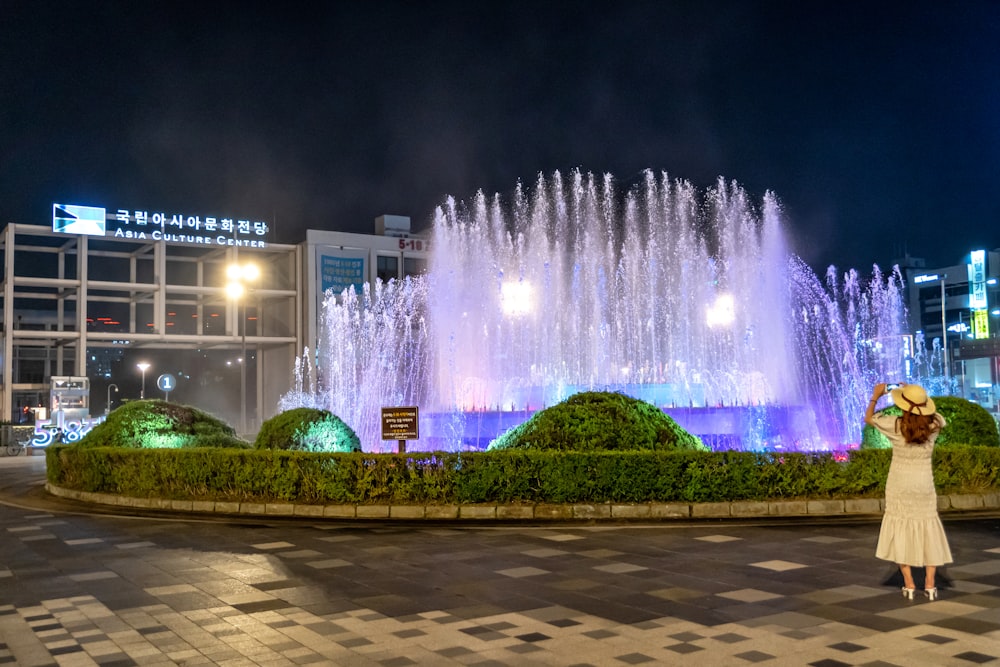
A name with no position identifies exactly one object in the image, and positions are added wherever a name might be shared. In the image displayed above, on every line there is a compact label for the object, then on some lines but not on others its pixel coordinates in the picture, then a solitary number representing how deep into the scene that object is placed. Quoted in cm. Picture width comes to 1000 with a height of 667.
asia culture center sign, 4278
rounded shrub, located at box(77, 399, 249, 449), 1623
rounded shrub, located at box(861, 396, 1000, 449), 1377
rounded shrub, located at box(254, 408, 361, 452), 1438
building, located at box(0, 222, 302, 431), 4353
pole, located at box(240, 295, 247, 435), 2811
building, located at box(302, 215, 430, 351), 4869
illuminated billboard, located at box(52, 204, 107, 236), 4253
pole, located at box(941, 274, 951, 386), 5364
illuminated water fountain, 2547
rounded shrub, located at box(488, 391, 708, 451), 1291
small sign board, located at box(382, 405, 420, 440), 1390
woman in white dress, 664
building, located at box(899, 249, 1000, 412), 5719
